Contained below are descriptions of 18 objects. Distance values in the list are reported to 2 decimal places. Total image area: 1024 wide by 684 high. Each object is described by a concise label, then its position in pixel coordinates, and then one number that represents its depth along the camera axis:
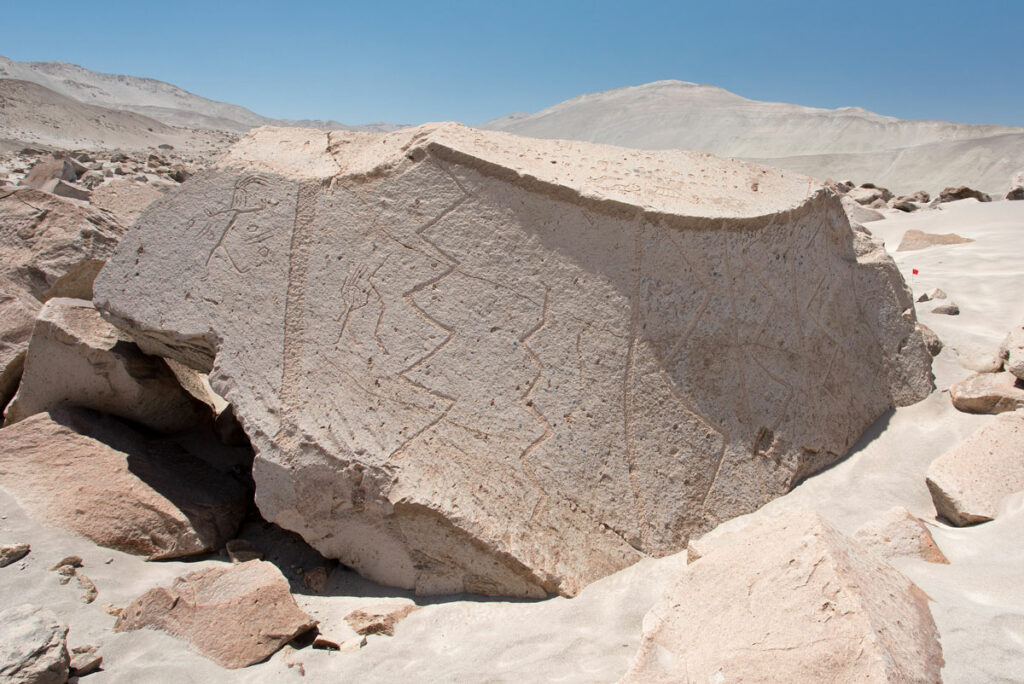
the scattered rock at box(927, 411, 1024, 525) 2.21
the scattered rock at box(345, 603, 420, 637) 2.16
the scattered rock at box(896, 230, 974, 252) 6.17
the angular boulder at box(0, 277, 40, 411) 3.36
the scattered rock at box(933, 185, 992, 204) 9.87
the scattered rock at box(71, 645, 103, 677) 1.89
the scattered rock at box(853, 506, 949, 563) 2.01
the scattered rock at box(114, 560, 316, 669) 2.03
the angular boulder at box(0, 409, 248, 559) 2.66
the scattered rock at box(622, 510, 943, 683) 1.39
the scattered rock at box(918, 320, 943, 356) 3.41
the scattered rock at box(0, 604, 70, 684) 1.69
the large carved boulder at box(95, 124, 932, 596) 2.37
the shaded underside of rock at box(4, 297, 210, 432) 3.04
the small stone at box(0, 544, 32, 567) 2.38
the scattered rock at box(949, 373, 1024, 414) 2.77
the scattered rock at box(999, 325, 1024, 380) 2.85
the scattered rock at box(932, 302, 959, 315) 4.00
